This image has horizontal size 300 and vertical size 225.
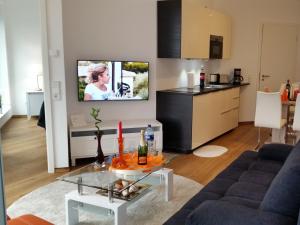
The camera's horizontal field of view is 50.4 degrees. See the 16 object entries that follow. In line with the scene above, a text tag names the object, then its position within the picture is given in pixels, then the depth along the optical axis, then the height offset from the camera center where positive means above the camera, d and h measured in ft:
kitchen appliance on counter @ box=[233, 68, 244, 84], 21.67 -0.65
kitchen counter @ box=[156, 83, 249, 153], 15.07 -2.46
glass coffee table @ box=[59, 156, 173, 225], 7.66 -3.24
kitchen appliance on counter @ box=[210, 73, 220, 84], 20.75 -0.82
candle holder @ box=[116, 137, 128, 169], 8.63 -2.58
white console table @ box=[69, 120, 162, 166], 13.32 -3.04
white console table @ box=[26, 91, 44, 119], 22.89 -2.62
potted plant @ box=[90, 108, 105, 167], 9.21 -2.67
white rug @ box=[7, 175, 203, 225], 8.99 -4.28
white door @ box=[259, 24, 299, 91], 21.93 +0.71
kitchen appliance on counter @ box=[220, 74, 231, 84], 21.09 -0.89
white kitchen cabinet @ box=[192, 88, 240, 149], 15.43 -2.64
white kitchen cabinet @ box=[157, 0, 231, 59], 15.14 +1.78
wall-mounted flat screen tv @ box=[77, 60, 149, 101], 13.85 -0.65
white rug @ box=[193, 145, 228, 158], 15.17 -4.18
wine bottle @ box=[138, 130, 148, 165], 8.81 -2.42
